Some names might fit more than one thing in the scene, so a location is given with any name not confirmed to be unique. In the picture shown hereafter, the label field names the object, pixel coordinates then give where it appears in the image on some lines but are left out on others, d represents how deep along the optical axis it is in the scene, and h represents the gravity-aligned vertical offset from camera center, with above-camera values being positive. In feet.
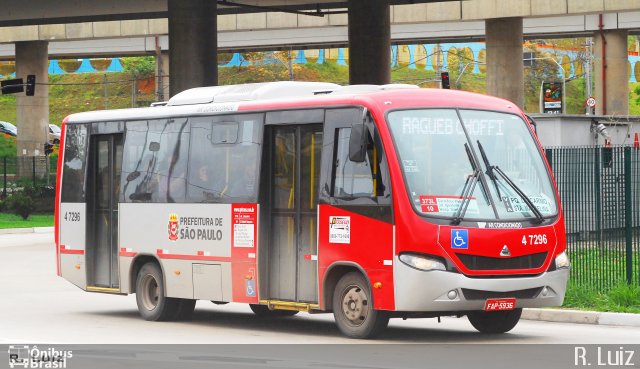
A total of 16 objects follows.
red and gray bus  49.88 -0.87
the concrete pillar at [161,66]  247.27 +22.57
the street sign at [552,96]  318.04 +20.29
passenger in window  58.70 +0.03
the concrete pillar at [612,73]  239.71 +19.83
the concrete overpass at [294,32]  232.94 +27.12
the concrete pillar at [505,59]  195.31 +17.78
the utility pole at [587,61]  366.63 +33.64
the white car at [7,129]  345.92 +14.61
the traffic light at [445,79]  174.34 +13.90
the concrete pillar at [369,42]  141.08 +14.77
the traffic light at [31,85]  233.76 +17.37
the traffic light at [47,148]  246.78 +6.96
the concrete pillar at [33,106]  260.83 +15.69
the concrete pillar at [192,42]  127.24 +13.31
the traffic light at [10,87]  206.82 +15.40
